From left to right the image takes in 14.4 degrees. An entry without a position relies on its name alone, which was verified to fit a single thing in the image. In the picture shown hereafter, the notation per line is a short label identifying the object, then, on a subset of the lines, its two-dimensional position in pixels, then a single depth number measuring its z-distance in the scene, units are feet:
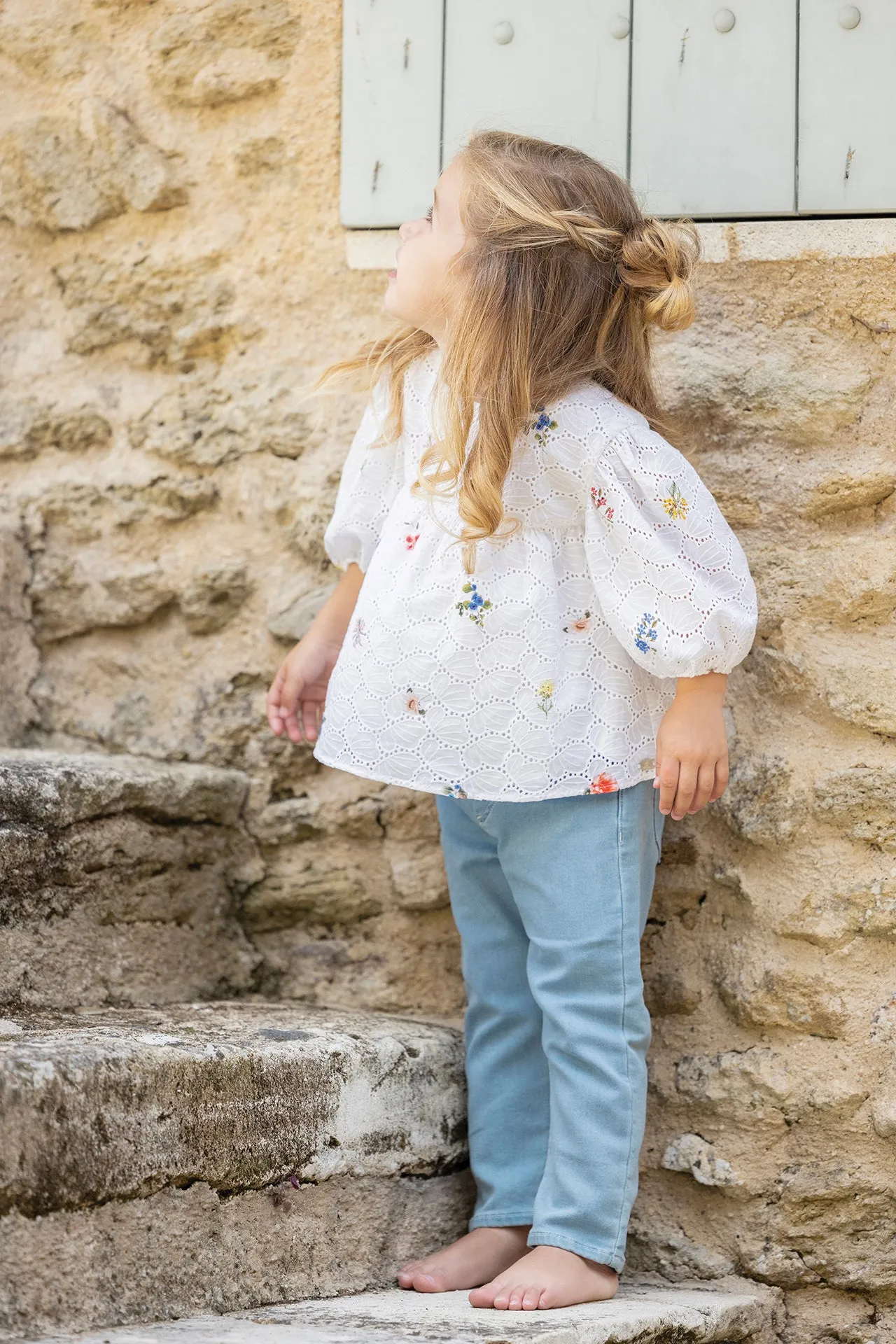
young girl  9.31
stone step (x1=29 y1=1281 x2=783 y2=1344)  8.70
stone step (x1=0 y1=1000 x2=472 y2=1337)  8.66
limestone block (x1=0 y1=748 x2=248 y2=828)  9.56
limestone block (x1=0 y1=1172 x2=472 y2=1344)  8.66
